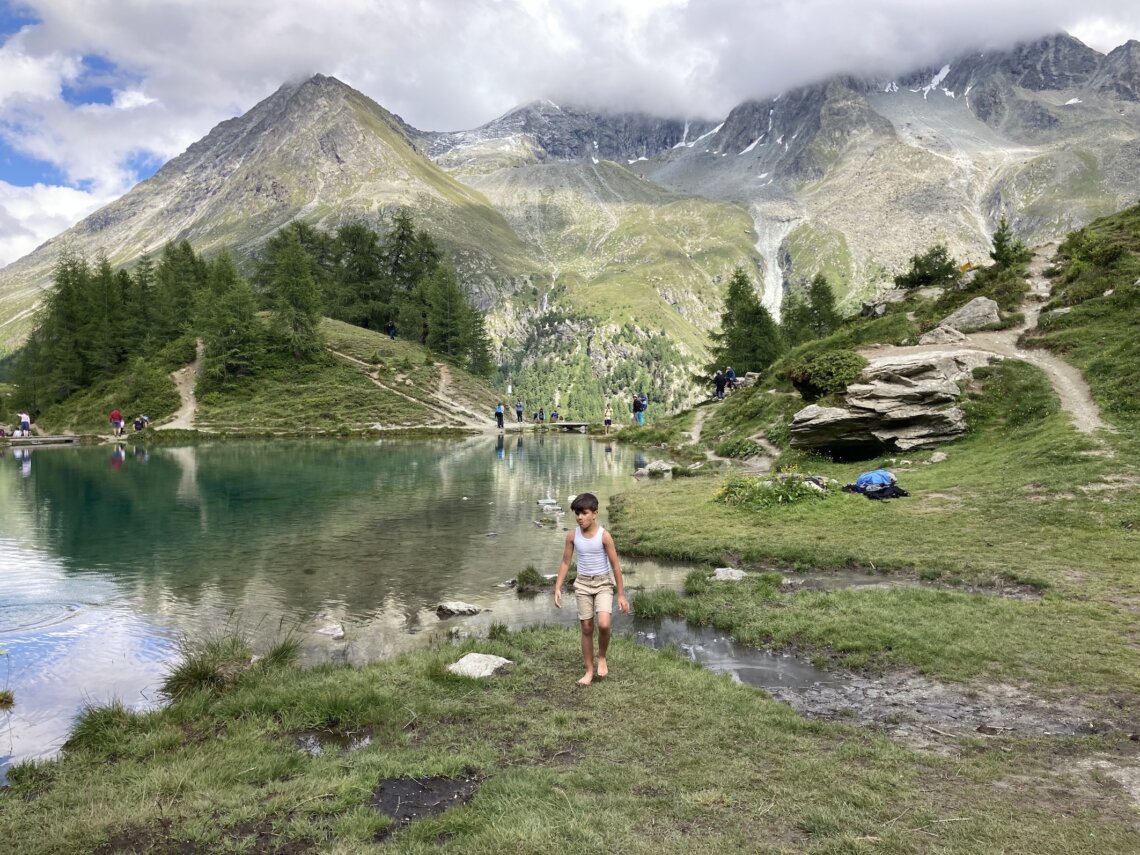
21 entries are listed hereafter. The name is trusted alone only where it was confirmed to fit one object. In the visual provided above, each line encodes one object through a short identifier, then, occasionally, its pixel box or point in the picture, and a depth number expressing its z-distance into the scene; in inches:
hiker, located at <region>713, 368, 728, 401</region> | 2642.7
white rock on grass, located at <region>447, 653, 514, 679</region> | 445.2
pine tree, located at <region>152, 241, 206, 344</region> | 3612.2
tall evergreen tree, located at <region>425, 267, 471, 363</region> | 3850.9
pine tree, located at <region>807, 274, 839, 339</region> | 3713.1
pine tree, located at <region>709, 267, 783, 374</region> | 3002.0
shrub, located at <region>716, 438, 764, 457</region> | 1512.1
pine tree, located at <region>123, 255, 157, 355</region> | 3531.0
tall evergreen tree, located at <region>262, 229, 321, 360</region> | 3331.7
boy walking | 434.3
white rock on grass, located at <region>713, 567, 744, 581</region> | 682.8
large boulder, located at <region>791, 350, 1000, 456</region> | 1173.7
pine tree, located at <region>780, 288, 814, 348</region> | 3602.4
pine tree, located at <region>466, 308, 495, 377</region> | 4079.7
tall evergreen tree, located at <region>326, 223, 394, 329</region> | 4183.1
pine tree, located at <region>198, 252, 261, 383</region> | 3179.1
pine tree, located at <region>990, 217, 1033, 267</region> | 1889.8
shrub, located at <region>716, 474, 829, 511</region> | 957.8
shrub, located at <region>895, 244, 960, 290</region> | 2815.0
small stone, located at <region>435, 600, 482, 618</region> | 628.4
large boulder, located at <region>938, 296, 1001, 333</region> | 1594.5
